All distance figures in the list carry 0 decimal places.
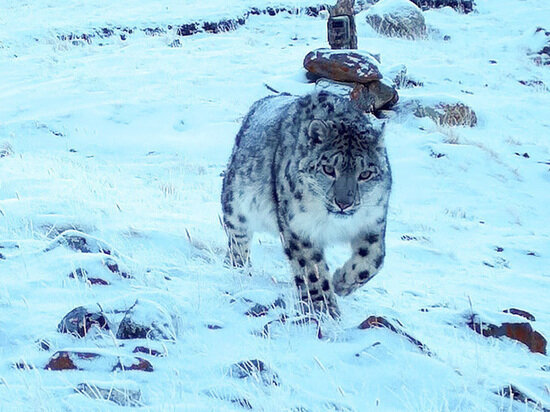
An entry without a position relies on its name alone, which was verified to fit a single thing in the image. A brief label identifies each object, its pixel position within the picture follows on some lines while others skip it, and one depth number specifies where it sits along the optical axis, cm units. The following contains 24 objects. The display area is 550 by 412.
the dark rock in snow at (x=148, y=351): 846
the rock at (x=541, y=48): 4678
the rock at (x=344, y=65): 3152
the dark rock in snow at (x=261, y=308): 1018
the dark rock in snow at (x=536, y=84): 4037
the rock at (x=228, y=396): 755
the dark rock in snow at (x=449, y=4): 5928
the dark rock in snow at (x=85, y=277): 1052
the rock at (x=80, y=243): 1182
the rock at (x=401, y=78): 3653
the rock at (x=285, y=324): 946
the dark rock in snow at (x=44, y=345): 837
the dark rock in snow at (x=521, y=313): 1244
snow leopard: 1117
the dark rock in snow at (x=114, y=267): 1102
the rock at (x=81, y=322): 870
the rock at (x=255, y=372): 798
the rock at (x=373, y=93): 3107
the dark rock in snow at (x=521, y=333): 1095
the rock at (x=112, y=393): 725
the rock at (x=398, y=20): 4841
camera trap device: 3391
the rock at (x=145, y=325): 880
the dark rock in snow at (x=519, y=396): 835
